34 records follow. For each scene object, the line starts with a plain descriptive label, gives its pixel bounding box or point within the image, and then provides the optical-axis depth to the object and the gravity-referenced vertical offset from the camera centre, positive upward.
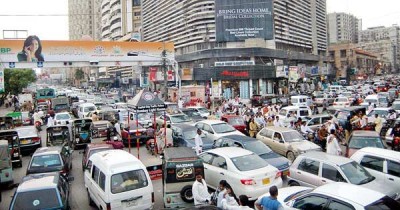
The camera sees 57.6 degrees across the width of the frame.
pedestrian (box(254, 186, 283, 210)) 7.23 -2.23
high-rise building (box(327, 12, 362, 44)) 179.62 +32.46
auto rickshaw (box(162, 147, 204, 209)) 9.63 -2.32
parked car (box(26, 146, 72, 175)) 12.34 -2.37
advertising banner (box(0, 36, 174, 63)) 37.31 +4.75
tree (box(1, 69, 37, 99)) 60.41 +2.54
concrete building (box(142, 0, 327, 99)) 57.97 +8.94
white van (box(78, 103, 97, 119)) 30.33 -1.30
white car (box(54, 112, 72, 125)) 25.75 -1.76
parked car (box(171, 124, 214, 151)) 16.67 -2.15
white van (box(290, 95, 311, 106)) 33.21 -0.89
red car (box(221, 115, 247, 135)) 21.35 -1.82
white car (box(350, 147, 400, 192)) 9.88 -2.11
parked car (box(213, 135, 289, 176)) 12.55 -2.14
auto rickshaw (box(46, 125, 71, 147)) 18.69 -2.14
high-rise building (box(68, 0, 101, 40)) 167.27 +36.82
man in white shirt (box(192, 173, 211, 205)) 8.73 -2.43
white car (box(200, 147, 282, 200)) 10.02 -2.32
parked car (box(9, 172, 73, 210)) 8.20 -2.34
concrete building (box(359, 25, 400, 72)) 188.50 +21.43
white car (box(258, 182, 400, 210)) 6.58 -2.05
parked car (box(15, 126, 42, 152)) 18.67 -2.34
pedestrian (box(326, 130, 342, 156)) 13.45 -2.09
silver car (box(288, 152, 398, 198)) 9.44 -2.27
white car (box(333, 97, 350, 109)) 31.42 -1.13
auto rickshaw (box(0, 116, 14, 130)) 24.61 -1.91
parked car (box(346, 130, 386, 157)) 13.15 -1.92
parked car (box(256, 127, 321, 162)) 14.90 -2.22
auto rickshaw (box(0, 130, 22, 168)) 15.67 -2.14
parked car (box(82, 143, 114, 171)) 13.19 -2.04
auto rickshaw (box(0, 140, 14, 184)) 12.59 -2.45
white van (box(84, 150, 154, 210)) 8.86 -2.30
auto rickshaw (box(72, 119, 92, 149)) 19.66 -2.12
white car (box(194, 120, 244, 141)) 17.69 -1.86
